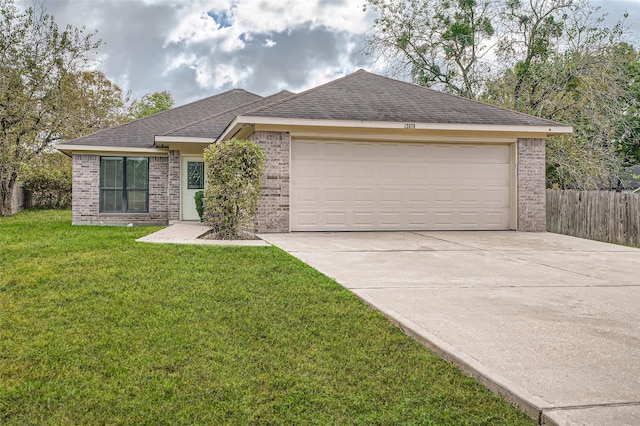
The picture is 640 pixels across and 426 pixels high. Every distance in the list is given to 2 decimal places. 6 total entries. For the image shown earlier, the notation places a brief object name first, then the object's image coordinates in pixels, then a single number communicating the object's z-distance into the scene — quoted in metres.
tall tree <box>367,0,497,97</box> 23.48
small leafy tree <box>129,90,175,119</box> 43.06
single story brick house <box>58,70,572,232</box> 11.83
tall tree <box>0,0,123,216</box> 20.25
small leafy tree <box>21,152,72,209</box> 24.33
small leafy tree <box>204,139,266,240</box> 10.51
